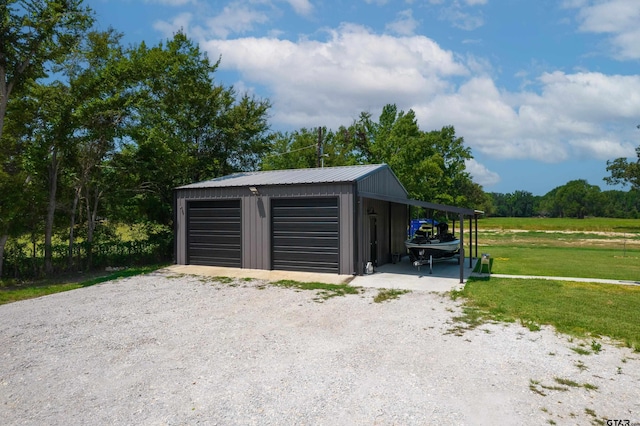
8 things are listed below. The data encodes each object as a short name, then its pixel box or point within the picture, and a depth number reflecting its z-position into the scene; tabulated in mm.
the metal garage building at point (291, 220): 11711
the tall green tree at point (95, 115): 12320
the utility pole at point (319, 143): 22578
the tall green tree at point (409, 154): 25219
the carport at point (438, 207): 10601
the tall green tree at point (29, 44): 10922
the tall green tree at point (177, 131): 14312
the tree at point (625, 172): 49688
